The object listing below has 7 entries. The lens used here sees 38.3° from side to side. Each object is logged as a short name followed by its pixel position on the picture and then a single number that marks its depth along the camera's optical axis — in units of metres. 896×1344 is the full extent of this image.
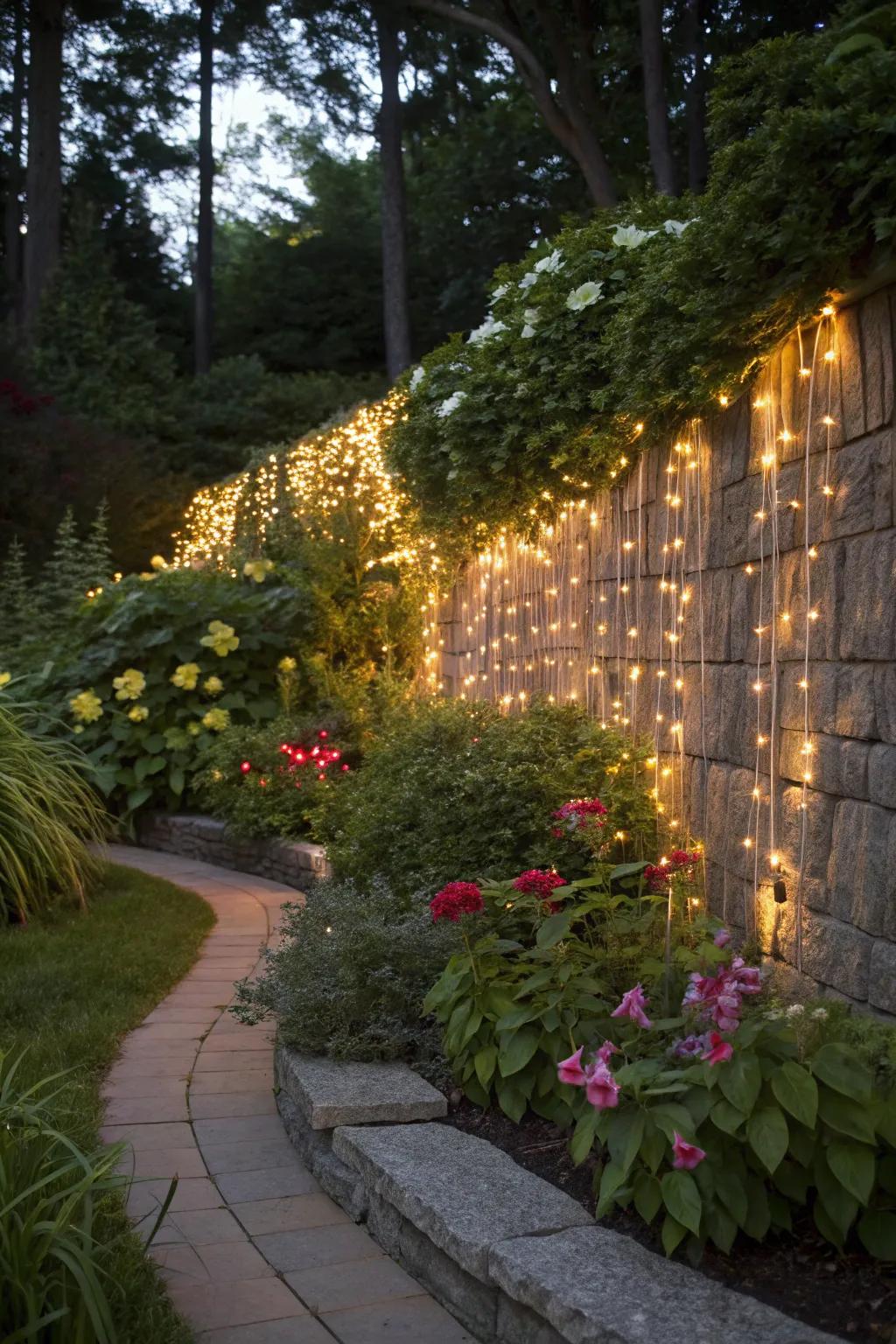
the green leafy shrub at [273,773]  6.70
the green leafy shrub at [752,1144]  2.18
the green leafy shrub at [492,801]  4.24
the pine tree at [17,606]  10.50
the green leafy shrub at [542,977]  2.89
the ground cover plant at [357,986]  3.36
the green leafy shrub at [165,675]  7.80
